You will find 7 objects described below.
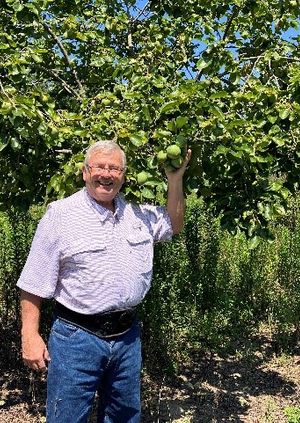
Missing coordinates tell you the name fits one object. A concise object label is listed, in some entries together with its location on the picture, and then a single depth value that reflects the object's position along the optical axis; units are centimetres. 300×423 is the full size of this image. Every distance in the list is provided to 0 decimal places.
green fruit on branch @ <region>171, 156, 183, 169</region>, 248
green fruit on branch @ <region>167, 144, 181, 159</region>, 241
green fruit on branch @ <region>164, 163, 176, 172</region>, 255
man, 230
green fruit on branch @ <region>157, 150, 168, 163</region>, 246
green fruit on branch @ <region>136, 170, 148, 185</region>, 250
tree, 258
